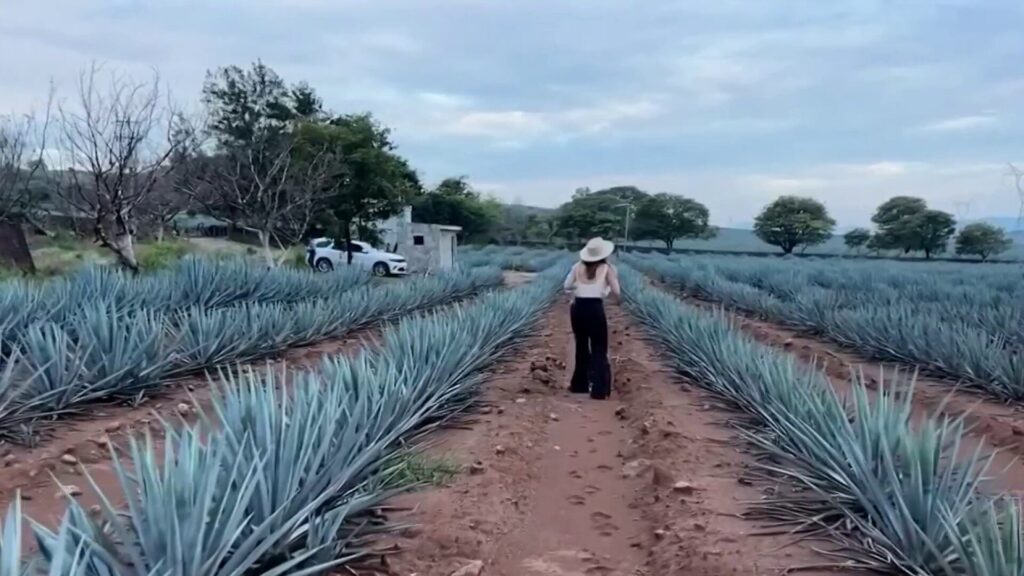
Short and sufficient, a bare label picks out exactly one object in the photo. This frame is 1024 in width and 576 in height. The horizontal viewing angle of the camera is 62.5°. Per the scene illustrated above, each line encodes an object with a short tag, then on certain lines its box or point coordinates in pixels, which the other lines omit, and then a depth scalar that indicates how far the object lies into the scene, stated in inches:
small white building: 1242.0
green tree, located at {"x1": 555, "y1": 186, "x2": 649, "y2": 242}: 2522.6
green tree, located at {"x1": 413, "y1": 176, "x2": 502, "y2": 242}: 2055.9
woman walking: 282.4
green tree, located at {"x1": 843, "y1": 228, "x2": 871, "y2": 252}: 2522.1
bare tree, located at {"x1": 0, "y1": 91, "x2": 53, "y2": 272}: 622.8
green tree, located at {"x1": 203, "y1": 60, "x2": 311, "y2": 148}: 1488.7
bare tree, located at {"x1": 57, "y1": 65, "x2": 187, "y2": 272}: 513.0
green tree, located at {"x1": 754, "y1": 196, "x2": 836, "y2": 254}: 2461.9
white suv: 1072.1
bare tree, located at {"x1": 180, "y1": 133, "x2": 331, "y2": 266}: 738.2
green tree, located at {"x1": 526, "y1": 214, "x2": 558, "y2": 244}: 2637.8
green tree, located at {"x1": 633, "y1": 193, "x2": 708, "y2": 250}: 2714.1
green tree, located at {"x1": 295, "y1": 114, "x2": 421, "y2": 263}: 907.4
